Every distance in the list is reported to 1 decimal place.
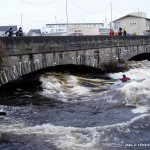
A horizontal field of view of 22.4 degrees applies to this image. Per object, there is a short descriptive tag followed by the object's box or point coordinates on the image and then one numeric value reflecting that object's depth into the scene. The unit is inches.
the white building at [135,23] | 3174.2
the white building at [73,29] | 2655.0
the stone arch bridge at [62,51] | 861.8
